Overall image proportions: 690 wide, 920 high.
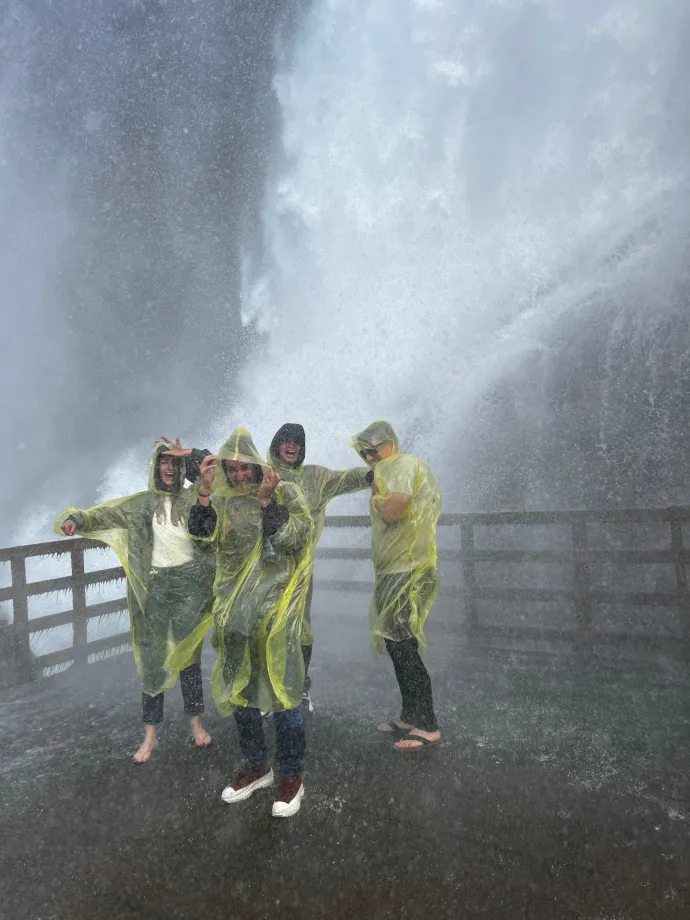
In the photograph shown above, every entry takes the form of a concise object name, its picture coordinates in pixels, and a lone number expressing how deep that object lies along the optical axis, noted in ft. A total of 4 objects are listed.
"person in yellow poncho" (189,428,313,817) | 9.25
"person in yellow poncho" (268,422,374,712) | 11.99
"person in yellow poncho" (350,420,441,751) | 11.44
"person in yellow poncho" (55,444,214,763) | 11.62
